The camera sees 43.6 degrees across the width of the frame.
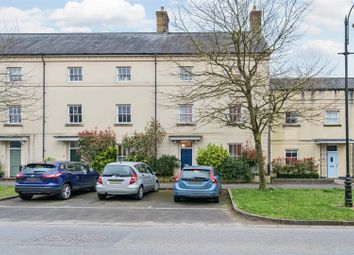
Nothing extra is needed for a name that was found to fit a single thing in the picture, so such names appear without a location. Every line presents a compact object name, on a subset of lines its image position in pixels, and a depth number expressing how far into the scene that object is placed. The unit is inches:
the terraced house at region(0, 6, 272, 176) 1230.3
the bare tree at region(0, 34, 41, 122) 1232.8
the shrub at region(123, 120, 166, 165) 1186.6
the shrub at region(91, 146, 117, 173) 1184.9
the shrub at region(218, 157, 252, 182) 1117.7
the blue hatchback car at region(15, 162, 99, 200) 698.6
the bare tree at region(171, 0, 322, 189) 782.5
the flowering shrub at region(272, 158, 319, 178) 1205.1
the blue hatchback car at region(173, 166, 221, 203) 674.2
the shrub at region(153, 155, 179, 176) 1170.6
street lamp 593.6
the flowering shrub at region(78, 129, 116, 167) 1191.6
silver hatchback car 703.7
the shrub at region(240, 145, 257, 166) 1160.2
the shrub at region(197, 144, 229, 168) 1149.1
